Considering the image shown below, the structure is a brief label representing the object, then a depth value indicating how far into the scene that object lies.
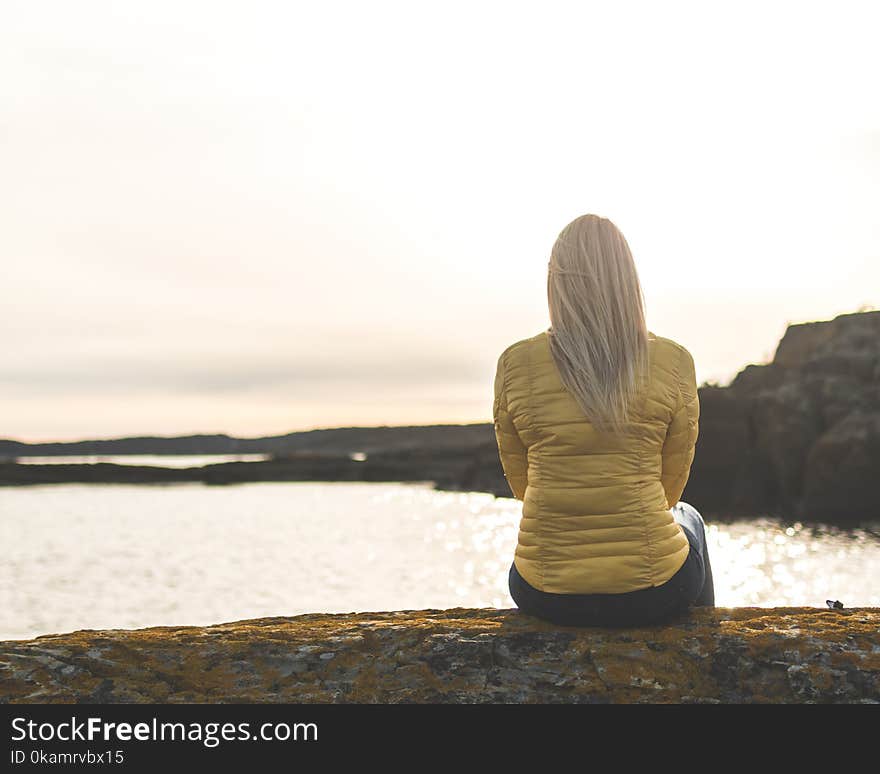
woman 4.04
